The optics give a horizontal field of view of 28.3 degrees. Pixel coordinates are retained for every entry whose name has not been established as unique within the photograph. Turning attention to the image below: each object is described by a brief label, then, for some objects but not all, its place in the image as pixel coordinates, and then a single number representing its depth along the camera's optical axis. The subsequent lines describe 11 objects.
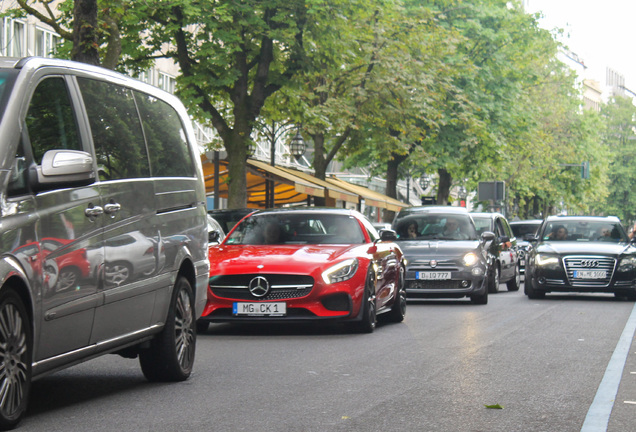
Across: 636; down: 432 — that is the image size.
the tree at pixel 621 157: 118.31
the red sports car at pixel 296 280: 13.56
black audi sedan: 22.22
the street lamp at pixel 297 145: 38.53
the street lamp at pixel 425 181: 63.83
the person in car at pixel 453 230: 22.17
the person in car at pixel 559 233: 24.14
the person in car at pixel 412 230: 22.48
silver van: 6.74
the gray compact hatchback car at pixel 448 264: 20.62
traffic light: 72.44
